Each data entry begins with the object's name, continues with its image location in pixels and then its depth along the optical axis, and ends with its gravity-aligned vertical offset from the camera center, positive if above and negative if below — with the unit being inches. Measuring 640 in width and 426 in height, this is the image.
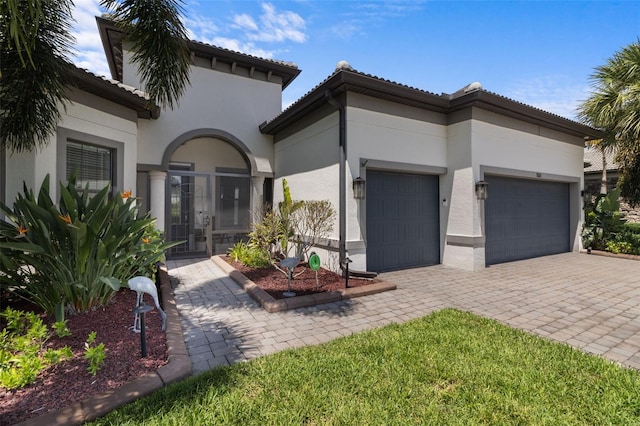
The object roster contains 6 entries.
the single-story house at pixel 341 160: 282.5 +60.4
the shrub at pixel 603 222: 427.7 -9.6
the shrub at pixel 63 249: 154.5 -18.3
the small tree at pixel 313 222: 293.4 -7.7
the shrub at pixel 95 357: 115.5 -54.7
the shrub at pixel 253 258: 318.0 -46.1
